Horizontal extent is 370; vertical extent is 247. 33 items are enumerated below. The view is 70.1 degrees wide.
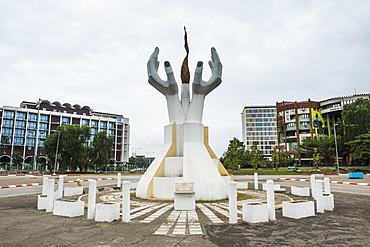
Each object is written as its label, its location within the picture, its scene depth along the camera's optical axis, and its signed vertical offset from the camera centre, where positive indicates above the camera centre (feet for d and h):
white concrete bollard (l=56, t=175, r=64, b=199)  41.81 -4.09
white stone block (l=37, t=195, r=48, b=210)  33.60 -5.10
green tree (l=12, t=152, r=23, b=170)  214.79 +4.09
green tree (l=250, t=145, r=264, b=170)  161.89 +3.91
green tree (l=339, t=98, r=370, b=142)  171.63 +29.40
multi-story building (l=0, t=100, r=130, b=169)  228.84 +35.05
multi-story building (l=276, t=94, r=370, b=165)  218.59 +37.58
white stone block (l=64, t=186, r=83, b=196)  47.45 -5.20
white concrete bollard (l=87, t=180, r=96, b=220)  27.25 -3.88
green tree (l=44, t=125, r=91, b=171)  167.93 +9.11
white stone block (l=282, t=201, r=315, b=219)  27.40 -4.82
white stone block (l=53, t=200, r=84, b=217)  28.63 -5.01
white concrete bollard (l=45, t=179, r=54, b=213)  31.50 -4.28
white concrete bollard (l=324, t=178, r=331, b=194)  38.70 -3.18
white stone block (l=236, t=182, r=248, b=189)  60.90 -5.01
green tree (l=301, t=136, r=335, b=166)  179.73 +11.63
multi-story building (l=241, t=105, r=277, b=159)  365.20 +49.41
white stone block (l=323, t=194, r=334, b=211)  32.63 -4.78
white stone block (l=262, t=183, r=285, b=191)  54.90 -5.15
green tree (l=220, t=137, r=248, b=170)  159.99 +4.33
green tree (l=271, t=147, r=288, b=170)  179.75 +3.51
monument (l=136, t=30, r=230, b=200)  41.78 +3.04
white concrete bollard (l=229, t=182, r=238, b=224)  24.91 -4.05
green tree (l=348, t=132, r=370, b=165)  146.41 +9.18
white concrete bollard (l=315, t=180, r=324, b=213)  30.55 -4.21
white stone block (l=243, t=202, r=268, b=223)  25.23 -4.75
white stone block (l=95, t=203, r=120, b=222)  25.83 -4.85
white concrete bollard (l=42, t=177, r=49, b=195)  35.54 -3.06
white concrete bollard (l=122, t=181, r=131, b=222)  25.90 -3.79
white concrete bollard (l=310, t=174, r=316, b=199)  41.54 -2.82
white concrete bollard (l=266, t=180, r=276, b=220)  26.55 -3.72
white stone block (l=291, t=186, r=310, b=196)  47.42 -5.02
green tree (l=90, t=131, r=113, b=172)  180.34 +8.52
